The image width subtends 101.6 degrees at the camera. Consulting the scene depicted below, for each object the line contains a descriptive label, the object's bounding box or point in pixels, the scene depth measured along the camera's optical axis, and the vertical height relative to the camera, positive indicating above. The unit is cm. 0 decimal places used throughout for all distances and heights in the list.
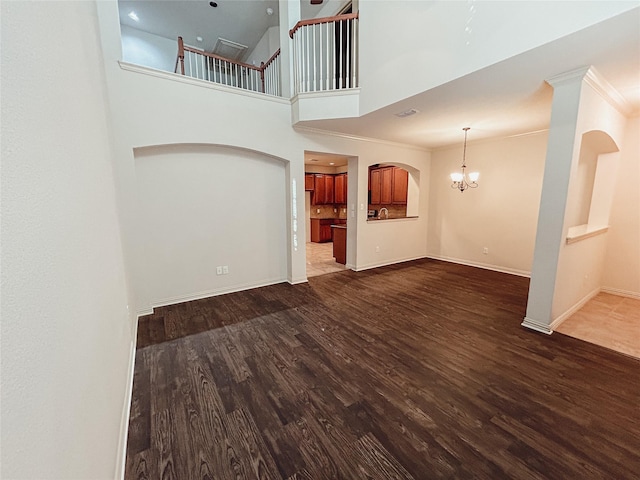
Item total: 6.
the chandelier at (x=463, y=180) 491 +36
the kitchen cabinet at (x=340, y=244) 582 -101
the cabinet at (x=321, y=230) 898 -105
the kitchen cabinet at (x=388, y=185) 708 +38
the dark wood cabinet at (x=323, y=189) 880 +33
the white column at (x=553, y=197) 257 +1
